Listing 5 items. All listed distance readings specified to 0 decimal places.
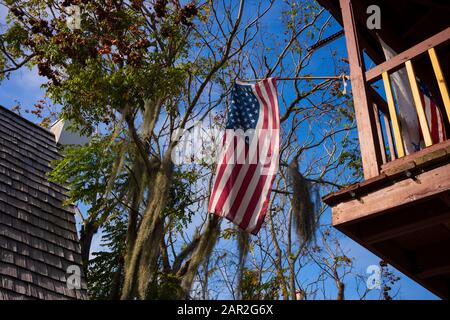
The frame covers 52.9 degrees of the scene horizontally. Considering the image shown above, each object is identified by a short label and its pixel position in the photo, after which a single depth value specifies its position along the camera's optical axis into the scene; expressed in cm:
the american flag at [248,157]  565
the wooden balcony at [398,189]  361
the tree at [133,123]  671
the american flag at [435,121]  479
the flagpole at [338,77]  669
